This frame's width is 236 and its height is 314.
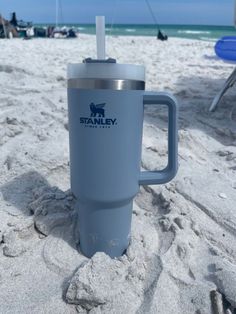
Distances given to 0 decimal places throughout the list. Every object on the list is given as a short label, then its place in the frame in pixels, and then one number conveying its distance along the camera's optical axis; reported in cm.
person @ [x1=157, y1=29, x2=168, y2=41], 844
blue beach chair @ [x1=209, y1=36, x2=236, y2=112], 174
